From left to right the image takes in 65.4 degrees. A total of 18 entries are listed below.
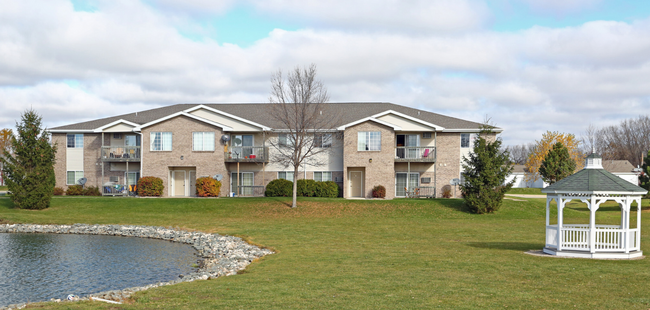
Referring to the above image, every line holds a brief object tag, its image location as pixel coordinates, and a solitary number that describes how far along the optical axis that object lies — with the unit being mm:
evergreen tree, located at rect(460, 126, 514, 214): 32531
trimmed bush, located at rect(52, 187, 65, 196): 41156
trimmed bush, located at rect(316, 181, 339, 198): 38750
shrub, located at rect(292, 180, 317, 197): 38625
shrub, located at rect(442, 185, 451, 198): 40156
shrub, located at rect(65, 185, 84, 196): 40781
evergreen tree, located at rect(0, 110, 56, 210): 32562
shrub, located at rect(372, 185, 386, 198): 38438
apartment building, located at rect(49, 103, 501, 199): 39156
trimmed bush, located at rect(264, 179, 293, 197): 38281
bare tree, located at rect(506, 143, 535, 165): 122281
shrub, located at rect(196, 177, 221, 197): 38656
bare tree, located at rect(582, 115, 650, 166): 92812
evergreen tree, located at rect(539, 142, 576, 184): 46594
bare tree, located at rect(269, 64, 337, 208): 33719
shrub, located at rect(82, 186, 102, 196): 40969
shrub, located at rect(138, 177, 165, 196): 38938
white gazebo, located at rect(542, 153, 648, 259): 16031
